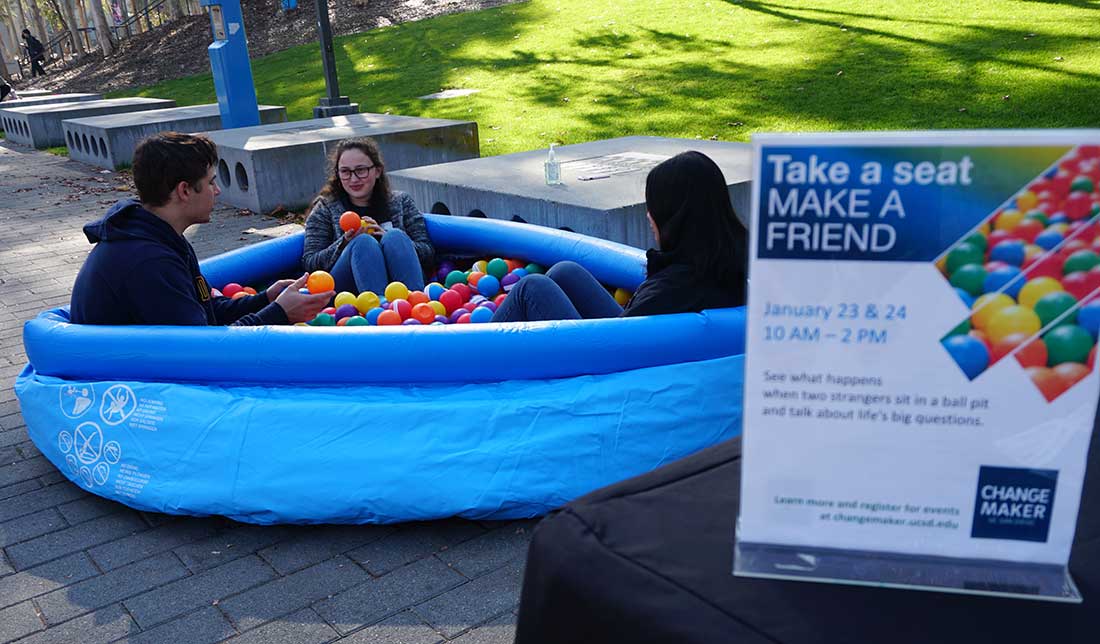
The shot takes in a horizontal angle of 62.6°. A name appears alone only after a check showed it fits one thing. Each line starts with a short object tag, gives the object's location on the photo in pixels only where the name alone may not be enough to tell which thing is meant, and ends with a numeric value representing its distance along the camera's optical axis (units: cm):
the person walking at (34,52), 3631
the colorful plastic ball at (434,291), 550
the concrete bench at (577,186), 599
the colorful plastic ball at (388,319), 479
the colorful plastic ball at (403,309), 496
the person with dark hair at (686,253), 342
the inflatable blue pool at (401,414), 352
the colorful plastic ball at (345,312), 507
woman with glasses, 546
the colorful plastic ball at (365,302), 518
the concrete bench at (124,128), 1329
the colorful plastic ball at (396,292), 529
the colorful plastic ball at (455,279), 582
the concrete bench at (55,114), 1716
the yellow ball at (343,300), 519
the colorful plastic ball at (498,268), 570
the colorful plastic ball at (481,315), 480
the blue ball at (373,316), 488
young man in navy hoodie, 387
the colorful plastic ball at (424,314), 487
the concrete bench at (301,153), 963
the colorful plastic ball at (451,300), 530
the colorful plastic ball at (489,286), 551
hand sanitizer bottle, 677
